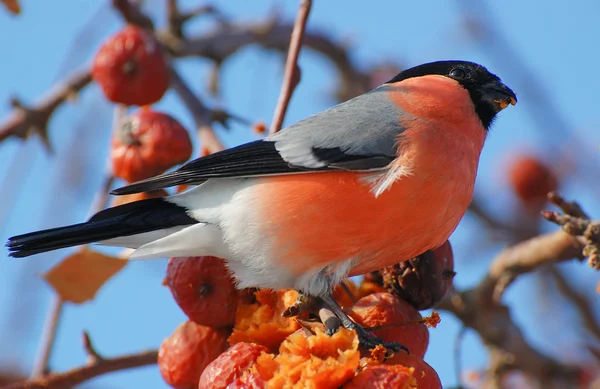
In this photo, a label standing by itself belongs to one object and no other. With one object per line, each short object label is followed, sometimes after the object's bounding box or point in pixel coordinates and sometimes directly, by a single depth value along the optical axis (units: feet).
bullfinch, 15.08
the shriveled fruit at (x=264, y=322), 13.76
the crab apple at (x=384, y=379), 11.87
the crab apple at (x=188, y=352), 14.76
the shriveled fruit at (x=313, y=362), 11.98
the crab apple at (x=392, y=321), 13.85
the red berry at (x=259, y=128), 17.49
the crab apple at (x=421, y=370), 12.53
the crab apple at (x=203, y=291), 14.61
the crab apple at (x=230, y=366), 12.74
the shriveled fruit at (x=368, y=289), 15.46
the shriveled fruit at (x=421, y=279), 14.98
